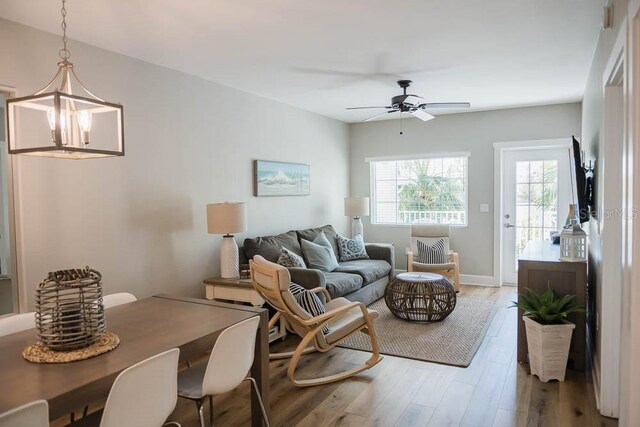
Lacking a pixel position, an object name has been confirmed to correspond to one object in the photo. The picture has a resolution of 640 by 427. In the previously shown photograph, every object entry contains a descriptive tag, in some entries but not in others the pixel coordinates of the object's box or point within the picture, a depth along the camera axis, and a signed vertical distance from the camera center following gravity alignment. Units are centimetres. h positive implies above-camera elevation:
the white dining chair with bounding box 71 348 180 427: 155 -69
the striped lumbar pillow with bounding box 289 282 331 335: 334 -74
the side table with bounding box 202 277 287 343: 401 -82
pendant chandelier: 182 +36
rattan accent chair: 599 -73
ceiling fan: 453 +97
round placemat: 176 -60
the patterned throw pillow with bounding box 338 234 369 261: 599 -64
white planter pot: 316 -106
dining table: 152 -61
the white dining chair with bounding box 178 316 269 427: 200 -75
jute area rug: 380 -128
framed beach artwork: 520 +30
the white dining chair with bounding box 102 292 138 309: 269 -58
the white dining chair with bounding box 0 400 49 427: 126 -60
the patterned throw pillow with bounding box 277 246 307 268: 466 -60
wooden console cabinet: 333 -64
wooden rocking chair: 310 -89
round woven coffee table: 467 -102
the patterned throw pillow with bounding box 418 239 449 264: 613 -72
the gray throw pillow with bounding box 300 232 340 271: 523 -64
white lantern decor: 338 -34
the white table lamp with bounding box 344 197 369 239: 664 -11
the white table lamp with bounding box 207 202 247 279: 407 -21
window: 680 +17
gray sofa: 446 -78
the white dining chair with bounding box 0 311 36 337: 222 -60
